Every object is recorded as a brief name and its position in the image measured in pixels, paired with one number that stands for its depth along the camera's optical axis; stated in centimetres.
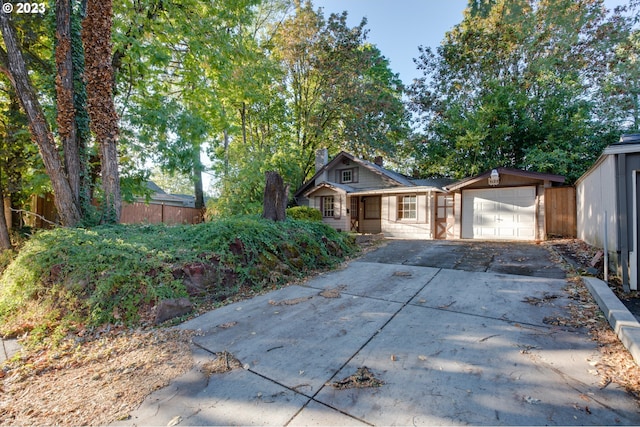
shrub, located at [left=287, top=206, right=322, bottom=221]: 1270
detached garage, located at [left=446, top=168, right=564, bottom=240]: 988
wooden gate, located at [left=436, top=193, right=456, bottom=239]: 1179
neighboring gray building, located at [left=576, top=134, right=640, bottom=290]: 438
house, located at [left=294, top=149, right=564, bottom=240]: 1014
